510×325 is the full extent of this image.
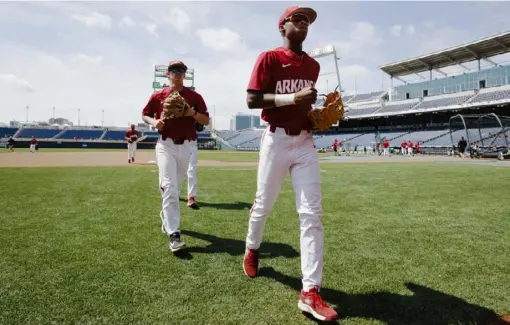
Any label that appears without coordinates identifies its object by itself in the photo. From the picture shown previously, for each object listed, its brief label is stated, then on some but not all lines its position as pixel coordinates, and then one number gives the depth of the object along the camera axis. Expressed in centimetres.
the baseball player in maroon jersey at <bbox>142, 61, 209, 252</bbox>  413
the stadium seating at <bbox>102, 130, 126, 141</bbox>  7438
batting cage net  2497
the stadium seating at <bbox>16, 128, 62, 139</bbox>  6769
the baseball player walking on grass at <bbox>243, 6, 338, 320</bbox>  279
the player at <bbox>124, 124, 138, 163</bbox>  1842
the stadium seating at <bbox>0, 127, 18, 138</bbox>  6750
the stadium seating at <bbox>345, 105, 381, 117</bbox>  5107
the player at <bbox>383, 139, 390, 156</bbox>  3531
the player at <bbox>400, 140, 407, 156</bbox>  3638
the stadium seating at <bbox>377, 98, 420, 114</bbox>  4619
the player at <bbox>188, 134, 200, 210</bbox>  666
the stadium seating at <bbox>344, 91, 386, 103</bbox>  5436
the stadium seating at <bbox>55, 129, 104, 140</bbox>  7238
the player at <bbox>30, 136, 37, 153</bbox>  3364
